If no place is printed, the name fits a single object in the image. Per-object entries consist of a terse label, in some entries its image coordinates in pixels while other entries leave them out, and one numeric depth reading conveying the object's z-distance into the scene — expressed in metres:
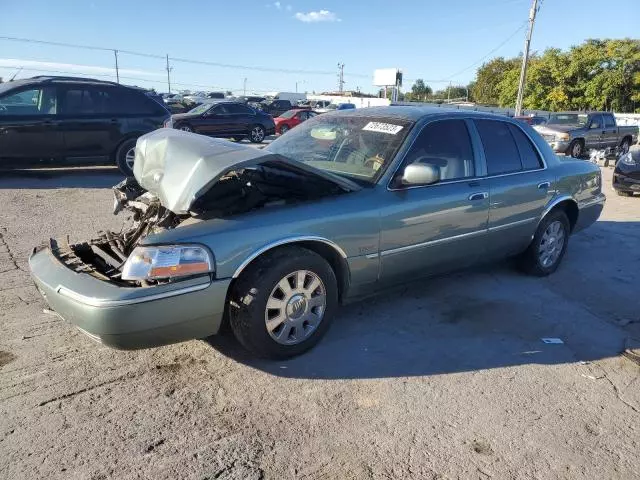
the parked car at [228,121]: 18.84
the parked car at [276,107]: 32.75
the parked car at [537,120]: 19.74
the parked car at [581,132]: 17.22
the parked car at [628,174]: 10.09
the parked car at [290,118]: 23.72
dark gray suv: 9.08
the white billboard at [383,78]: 39.31
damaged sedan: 2.85
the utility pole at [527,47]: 28.93
